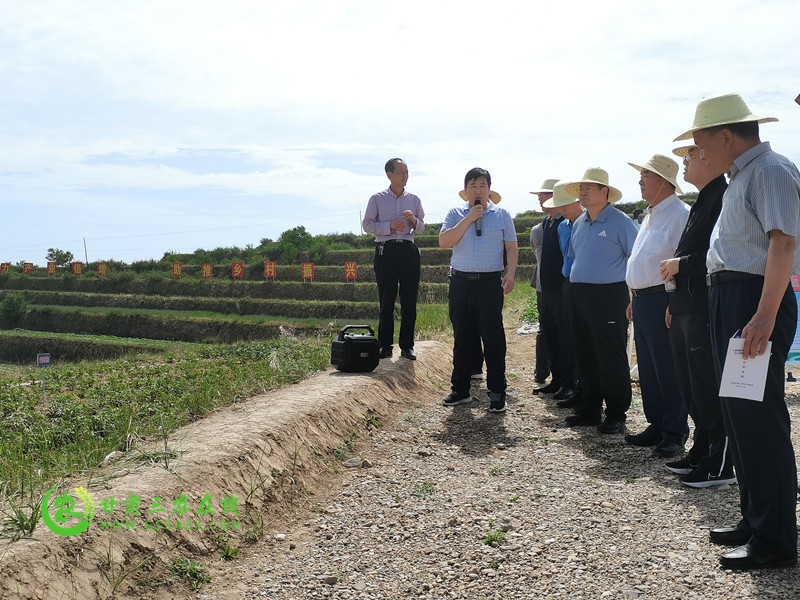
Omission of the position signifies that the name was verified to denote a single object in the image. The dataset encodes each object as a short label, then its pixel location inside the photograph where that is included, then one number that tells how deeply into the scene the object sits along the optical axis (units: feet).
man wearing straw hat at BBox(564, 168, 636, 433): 15.38
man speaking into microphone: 17.20
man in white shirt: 13.14
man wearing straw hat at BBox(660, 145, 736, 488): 11.33
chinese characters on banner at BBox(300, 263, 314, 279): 109.83
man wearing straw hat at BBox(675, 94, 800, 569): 8.11
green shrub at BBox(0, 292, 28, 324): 123.65
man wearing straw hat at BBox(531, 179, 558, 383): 21.30
